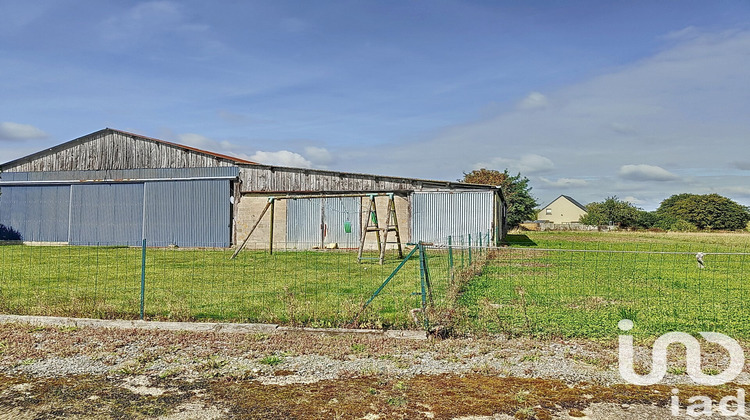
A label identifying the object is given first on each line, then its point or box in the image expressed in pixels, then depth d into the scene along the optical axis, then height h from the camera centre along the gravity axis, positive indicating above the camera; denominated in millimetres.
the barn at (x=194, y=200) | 22578 +1678
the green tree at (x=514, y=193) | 64375 +5608
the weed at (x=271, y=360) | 5805 -1383
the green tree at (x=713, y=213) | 79375 +3945
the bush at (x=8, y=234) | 26797 +105
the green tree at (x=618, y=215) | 72750 +3211
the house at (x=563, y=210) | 99800 +5293
